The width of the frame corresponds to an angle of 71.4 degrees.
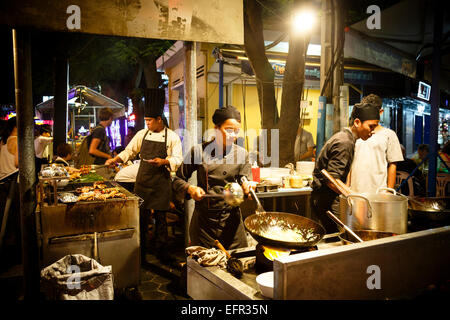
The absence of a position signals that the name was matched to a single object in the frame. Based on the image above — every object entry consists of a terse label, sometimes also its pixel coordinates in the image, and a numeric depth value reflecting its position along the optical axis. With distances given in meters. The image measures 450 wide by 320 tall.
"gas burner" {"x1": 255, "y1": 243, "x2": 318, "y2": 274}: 2.04
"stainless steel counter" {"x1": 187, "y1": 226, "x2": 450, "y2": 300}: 1.61
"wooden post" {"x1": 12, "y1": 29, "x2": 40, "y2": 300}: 3.31
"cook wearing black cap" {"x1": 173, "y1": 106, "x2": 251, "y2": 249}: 3.32
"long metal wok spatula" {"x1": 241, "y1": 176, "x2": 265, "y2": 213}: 2.67
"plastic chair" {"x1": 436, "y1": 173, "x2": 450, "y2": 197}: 7.14
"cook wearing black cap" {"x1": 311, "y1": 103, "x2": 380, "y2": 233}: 3.59
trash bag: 2.91
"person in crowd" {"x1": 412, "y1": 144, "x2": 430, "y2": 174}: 8.65
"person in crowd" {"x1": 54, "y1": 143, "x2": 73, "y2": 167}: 7.01
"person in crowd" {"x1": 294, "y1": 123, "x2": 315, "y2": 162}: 8.65
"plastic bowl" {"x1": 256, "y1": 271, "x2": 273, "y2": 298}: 1.72
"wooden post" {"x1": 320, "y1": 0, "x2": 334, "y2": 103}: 6.41
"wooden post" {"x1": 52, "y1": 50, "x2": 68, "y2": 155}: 9.44
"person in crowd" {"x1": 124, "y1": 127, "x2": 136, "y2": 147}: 15.39
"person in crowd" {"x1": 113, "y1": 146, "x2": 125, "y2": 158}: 12.24
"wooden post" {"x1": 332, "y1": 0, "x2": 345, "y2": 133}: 6.31
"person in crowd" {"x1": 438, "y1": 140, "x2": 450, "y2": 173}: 7.05
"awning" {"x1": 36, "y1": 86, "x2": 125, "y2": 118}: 12.01
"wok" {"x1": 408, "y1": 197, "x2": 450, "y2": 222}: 2.59
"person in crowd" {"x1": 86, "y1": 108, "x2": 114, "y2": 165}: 7.04
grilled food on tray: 3.85
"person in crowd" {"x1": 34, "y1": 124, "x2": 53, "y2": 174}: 7.81
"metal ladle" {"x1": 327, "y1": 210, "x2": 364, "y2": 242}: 2.07
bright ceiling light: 6.66
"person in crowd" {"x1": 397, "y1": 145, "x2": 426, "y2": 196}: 7.07
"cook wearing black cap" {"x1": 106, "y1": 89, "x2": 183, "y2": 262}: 5.26
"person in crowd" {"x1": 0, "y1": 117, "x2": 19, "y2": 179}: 5.81
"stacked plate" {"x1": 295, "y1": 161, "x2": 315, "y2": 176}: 5.80
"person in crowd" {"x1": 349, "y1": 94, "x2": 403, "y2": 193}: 4.21
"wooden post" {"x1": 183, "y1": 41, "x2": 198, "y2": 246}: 4.01
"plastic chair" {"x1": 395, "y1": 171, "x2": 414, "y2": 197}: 7.28
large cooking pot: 2.32
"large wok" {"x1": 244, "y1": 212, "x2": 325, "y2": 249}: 2.37
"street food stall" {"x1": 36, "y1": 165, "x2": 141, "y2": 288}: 3.57
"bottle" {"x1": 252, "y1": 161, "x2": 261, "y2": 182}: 4.97
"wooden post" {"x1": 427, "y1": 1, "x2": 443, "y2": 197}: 5.66
